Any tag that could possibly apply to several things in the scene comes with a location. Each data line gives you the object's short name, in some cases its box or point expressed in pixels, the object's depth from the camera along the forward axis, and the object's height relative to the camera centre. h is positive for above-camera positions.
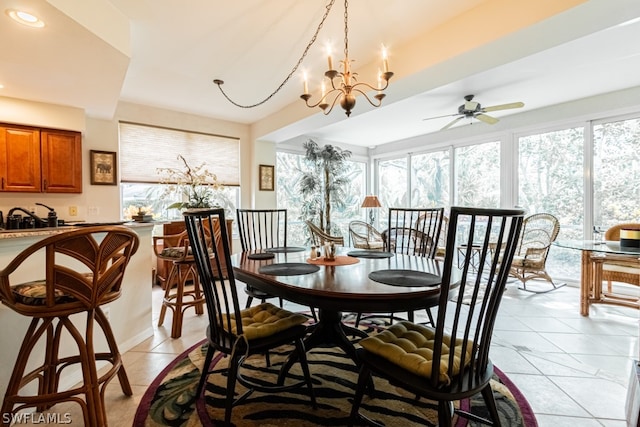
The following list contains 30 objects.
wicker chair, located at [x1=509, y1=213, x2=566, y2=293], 3.98 -0.49
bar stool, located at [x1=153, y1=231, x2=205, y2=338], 2.62 -0.65
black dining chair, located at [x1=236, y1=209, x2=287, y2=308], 2.40 -0.64
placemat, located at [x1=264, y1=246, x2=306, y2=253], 2.60 -0.33
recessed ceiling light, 1.74 +1.15
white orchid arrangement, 4.43 +0.49
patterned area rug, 1.58 -1.09
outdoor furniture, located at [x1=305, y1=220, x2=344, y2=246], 4.11 -0.34
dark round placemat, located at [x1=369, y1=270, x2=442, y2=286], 1.46 -0.34
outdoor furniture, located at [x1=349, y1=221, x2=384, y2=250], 5.34 -0.49
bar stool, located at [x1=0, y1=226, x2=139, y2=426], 1.31 -0.40
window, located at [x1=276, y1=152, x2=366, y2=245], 5.94 +0.37
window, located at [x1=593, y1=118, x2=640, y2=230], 3.84 +0.52
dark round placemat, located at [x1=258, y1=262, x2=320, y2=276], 1.70 -0.34
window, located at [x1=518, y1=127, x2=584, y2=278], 4.34 +0.44
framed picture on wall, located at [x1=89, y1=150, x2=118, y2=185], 3.95 +0.59
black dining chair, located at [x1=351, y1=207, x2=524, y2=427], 1.09 -0.61
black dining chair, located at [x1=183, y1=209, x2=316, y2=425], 1.43 -0.61
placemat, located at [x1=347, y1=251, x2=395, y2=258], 2.27 -0.33
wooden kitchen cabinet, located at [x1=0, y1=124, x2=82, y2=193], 3.28 +0.60
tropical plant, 5.61 +0.55
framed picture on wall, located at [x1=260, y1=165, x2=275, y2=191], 5.35 +0.60
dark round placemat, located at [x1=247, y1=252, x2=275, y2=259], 2.21 -0.33
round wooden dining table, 1.31 -0.35
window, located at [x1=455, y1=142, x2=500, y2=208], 5.20 +0.66
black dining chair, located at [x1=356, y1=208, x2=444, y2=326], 2.57 -0.28
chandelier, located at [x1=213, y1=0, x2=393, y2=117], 1.94 +0.93
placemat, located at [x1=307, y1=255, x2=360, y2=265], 2.00 -0.34
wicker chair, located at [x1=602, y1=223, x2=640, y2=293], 3.02 -0.59
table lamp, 5.81 +0.19
